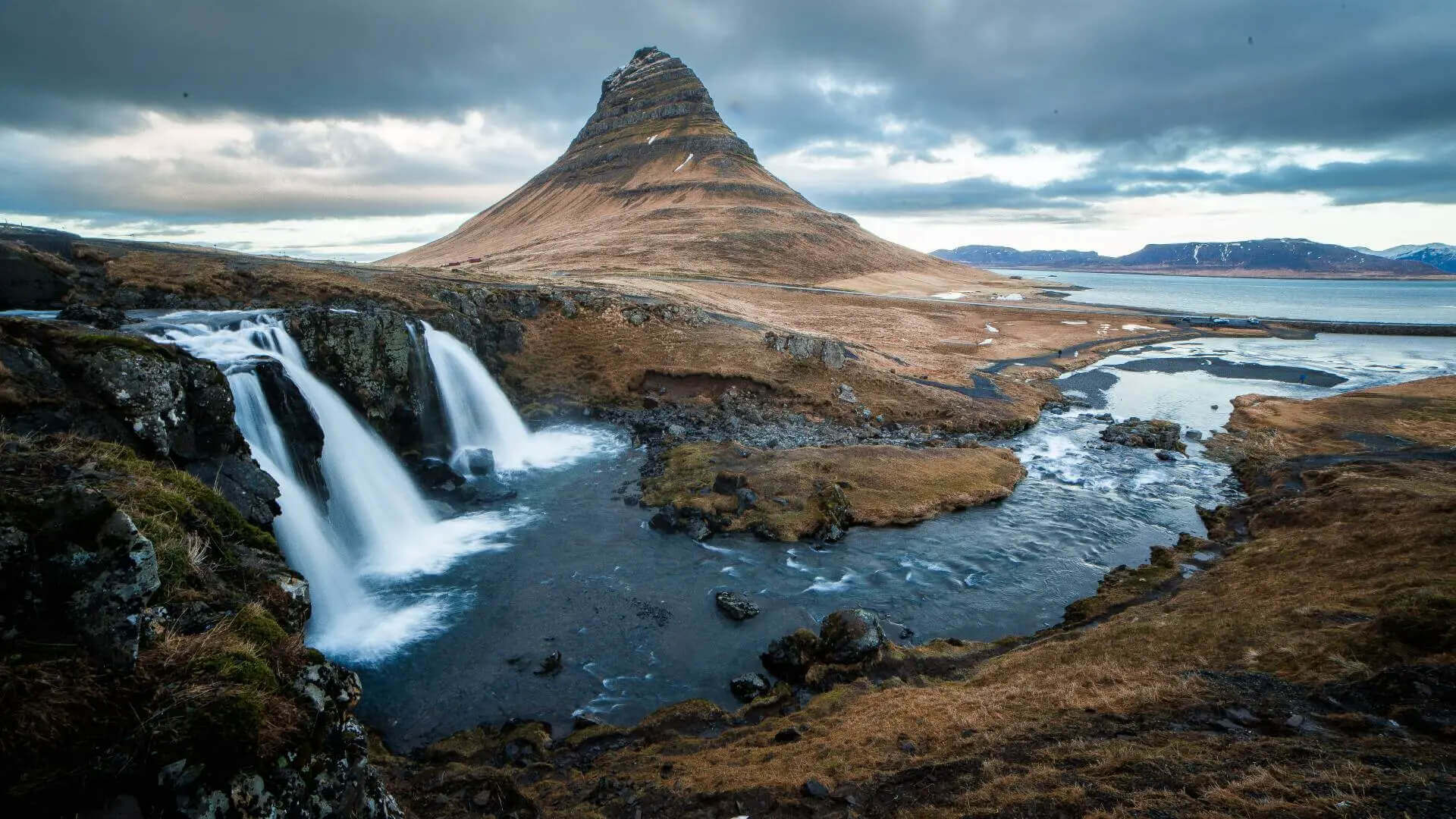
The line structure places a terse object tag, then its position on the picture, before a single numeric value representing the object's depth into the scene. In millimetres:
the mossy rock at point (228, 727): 7156
